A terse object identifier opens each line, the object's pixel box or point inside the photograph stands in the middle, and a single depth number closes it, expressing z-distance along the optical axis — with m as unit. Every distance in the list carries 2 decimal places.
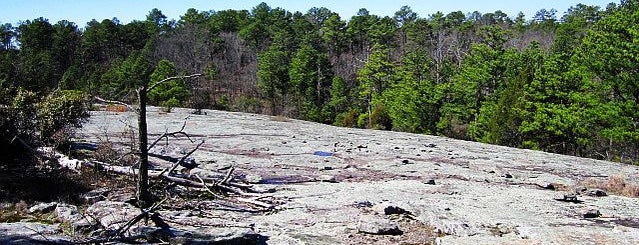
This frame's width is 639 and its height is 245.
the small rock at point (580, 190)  15.25
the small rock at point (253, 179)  15.43
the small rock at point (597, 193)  14.84
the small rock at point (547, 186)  16.39
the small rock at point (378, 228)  10.15
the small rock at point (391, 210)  11.70
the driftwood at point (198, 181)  12.52
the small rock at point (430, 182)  16.31
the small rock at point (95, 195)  12.05
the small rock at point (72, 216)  9.46
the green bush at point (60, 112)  16.32
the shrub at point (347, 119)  57.41
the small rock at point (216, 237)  8.75
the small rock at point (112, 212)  9.40
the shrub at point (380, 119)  54.30
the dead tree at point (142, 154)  9.80
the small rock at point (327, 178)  16.27
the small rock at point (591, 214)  11.69
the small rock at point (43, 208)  10.86
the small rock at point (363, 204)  12.57
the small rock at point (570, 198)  13.61
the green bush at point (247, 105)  65.94
